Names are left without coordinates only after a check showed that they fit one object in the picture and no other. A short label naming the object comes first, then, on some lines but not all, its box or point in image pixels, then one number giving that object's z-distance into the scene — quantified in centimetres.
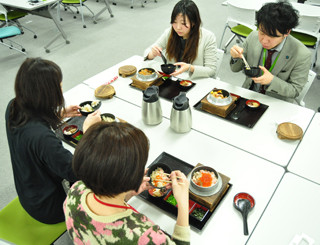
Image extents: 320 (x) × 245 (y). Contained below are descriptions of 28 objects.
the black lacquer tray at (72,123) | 147
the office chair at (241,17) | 318
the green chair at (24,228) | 126
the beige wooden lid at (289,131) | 139
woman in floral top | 75
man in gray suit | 158
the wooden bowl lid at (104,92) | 180
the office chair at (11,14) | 406
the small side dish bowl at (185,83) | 188
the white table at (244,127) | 138
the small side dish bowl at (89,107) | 161
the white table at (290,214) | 100
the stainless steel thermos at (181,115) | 141
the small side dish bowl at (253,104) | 162
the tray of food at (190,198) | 106
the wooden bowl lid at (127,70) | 205
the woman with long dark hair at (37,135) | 110
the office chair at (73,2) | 486
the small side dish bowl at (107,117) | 150
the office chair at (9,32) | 367
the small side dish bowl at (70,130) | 148
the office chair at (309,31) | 284
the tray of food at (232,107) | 157
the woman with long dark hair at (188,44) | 193
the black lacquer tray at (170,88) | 182
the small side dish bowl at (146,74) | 188
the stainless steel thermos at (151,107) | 149
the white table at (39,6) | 382
